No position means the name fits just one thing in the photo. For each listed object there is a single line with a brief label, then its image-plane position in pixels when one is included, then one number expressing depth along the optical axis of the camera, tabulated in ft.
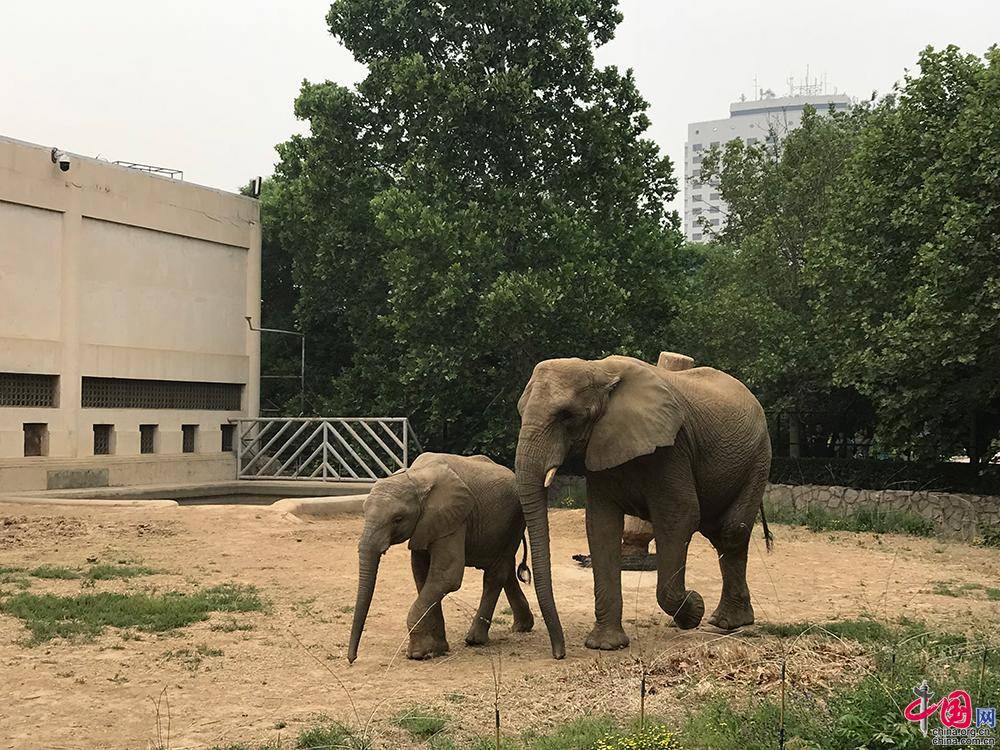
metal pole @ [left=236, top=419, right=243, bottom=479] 96.27
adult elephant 30.22
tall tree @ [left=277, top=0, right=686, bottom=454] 83.51
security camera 79.82
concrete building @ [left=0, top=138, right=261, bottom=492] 77.92
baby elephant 30.66
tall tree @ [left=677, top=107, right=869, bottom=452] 85.87
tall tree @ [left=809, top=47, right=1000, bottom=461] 62.75
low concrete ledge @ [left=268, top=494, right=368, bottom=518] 65.62
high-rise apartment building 619.67
